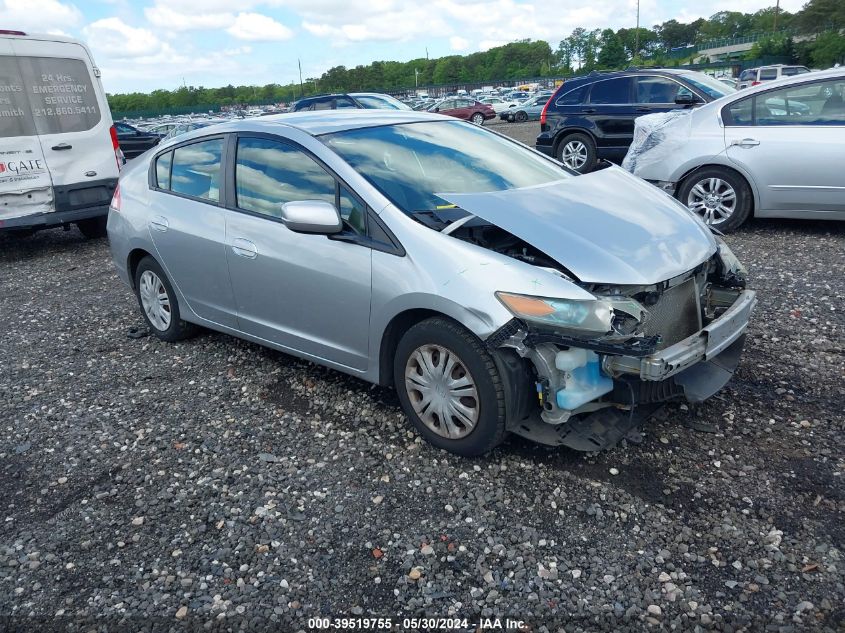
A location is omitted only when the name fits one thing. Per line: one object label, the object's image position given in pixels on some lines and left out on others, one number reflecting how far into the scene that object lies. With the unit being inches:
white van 321.1
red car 1359.3
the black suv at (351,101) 573.9
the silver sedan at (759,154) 260.2
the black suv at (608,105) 417.4
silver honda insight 122.0
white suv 1333.4
